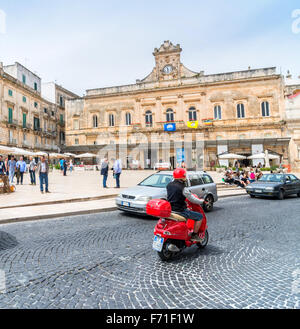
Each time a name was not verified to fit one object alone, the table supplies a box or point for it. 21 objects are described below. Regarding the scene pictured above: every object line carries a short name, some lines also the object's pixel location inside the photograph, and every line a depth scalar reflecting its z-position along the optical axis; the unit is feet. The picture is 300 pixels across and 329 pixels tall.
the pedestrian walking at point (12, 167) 49.50
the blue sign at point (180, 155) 116.37
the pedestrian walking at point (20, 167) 50.78
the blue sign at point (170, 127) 117.60
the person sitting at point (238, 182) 52.01
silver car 22.95
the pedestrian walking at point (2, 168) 37.98
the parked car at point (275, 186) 36.73
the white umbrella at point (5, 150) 45.28
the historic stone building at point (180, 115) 109.29
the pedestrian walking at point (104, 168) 43.83
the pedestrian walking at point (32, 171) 48.98
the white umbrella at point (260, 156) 79.78
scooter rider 13.15
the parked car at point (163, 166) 102.36
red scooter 12.46
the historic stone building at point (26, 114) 103.19
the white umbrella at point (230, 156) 81.24
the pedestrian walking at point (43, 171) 36.45
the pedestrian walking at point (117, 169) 43.83
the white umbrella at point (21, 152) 57.19
